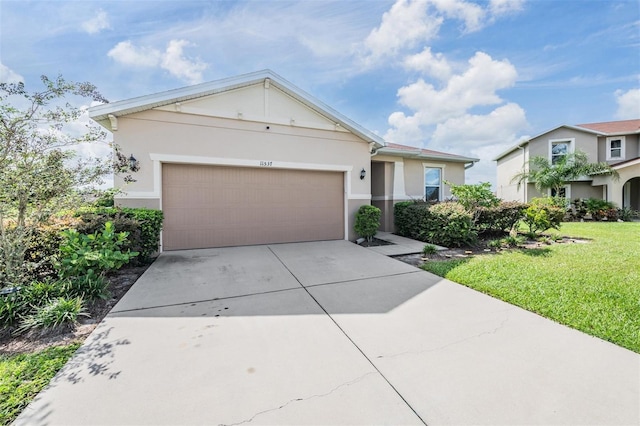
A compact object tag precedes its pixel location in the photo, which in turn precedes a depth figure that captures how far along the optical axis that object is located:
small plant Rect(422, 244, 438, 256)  6.83
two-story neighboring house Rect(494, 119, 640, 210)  16.45
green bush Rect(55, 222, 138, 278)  3.95
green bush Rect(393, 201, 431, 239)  9.02
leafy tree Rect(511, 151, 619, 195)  15.11
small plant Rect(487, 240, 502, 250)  7.74
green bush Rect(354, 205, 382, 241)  8.66
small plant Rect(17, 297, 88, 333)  3.07
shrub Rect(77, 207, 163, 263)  5.09
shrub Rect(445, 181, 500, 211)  7.65
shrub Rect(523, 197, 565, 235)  8.48
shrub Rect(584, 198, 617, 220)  14.52
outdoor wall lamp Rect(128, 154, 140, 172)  6.59
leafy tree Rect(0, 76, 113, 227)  3.61
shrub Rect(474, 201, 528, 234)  8.80
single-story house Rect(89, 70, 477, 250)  6.80
